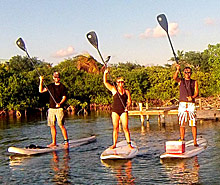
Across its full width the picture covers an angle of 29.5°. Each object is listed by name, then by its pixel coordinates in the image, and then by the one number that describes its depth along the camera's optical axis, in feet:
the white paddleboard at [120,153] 29.91
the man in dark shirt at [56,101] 35.32
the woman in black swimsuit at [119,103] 31.09
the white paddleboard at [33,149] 34.35
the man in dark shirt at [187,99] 31.30
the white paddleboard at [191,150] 29.28
